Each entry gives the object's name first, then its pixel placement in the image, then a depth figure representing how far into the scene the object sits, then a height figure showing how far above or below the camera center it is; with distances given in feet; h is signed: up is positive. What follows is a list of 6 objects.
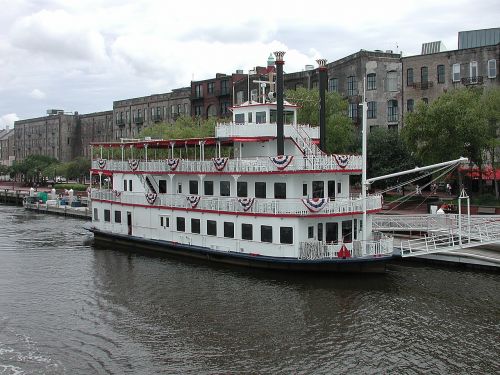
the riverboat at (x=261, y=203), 105.19 -5.08
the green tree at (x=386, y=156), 178.50 +5.79
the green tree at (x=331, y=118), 181.78 +17.88
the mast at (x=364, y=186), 104.31 -2.06
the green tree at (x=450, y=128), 148.97 +11.66
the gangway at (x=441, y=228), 105.40 -10.94
